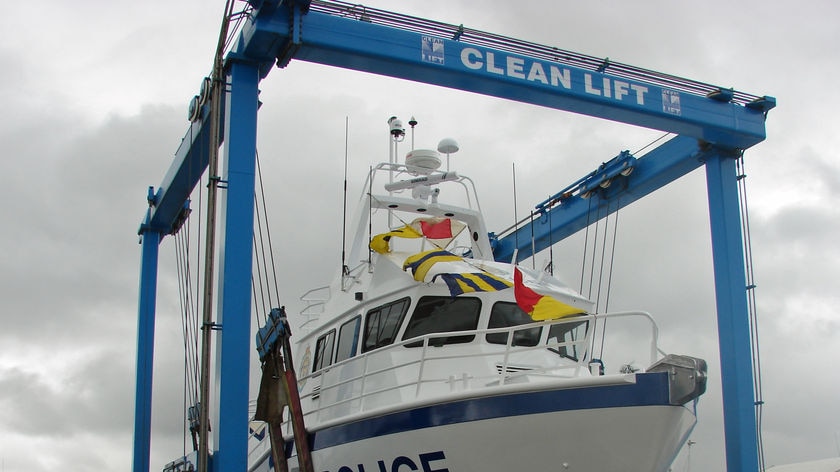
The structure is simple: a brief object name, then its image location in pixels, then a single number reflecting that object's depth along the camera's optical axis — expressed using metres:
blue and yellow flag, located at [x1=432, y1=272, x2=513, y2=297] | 10.71
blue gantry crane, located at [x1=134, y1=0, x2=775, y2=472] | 11.20
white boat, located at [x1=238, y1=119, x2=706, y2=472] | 8.86
